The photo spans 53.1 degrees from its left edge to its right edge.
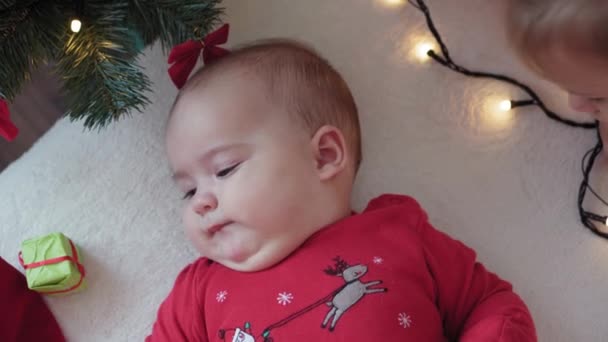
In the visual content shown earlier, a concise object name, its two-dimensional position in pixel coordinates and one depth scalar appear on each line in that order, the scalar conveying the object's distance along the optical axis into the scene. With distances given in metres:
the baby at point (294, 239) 0.78
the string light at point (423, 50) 1.15
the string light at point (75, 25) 0.81
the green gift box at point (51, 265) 0.94
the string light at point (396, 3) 1.19
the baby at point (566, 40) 0.66
